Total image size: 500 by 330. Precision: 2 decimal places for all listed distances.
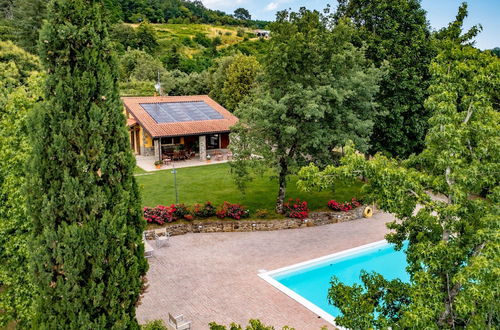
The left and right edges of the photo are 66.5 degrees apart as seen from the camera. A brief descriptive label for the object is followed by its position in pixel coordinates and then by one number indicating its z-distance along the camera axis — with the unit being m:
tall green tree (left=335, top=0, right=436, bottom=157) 21.89
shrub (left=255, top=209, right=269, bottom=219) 19.84
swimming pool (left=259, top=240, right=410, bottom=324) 14.01
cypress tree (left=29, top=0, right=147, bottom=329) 6.58
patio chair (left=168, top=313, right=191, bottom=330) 11.01
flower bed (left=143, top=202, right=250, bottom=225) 18.89
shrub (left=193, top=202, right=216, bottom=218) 19.45
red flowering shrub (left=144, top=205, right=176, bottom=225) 18.70
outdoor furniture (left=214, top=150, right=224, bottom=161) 33.11
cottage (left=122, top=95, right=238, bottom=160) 31.70
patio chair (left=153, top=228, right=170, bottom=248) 17.38
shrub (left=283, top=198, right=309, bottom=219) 19.91
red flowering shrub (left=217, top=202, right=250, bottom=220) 19.41
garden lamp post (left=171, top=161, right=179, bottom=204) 21.99
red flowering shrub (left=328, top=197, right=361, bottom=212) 21.16
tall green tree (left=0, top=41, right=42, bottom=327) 8.38
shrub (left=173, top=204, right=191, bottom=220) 19.28
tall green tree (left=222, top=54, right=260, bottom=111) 45.44
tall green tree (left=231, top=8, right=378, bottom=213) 17.20
